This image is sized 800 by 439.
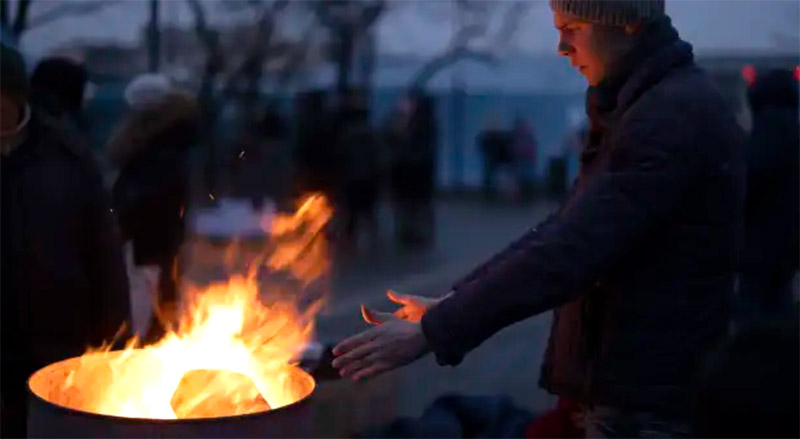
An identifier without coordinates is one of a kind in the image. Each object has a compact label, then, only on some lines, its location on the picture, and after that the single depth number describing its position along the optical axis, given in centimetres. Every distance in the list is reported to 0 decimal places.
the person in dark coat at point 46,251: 302
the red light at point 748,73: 772
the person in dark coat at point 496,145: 1745
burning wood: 209
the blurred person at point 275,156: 982
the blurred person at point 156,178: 446
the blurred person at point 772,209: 534
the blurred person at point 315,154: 1230
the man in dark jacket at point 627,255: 203
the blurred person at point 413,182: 1296
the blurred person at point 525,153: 1731
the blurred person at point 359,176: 1229
